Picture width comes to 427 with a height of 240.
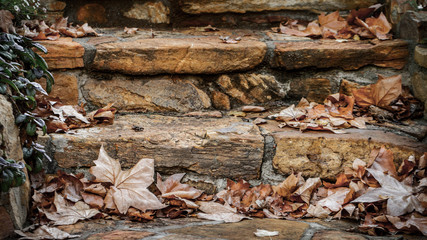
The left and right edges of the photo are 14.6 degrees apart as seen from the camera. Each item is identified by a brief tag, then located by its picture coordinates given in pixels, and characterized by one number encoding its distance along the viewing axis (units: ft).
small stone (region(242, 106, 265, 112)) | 13.07
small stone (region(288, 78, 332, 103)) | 13.17
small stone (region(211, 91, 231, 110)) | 13.17
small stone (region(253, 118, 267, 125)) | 12.73
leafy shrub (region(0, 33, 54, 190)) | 11.80
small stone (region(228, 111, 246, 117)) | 13.00
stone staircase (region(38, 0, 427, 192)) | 12.32
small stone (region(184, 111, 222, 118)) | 12.96
